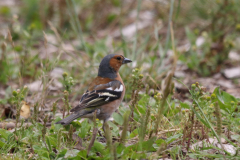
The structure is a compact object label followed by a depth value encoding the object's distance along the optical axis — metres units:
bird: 7.26
